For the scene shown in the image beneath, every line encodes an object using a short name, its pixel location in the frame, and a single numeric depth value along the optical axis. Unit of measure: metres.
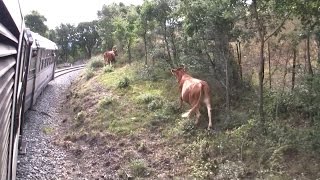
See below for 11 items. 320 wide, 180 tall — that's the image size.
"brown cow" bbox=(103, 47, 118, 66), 17.49
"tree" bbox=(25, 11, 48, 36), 30.95
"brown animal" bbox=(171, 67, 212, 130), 7.96
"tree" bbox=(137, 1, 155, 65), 12.02
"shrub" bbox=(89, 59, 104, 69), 18.48
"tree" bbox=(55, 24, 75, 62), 34.96
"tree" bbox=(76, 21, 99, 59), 35.21
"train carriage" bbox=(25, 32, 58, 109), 8.86
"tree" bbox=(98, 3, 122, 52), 23.83
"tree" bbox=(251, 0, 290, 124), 6.51
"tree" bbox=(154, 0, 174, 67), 11.76
